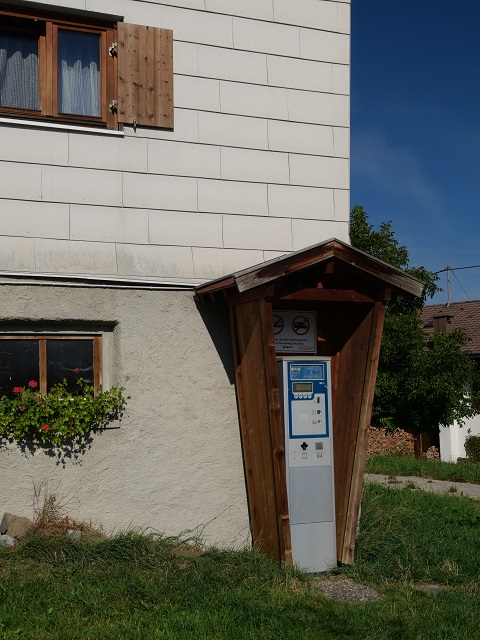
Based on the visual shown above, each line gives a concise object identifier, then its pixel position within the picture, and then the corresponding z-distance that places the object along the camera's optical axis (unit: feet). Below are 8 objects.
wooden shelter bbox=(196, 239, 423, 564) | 24.11
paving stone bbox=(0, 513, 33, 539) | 22.79
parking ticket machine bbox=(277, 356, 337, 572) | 24.91
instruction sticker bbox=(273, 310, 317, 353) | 26.91
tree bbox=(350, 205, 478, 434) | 71.31
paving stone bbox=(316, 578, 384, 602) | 22.33
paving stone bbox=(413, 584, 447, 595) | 23.11
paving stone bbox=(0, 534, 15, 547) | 22.43
